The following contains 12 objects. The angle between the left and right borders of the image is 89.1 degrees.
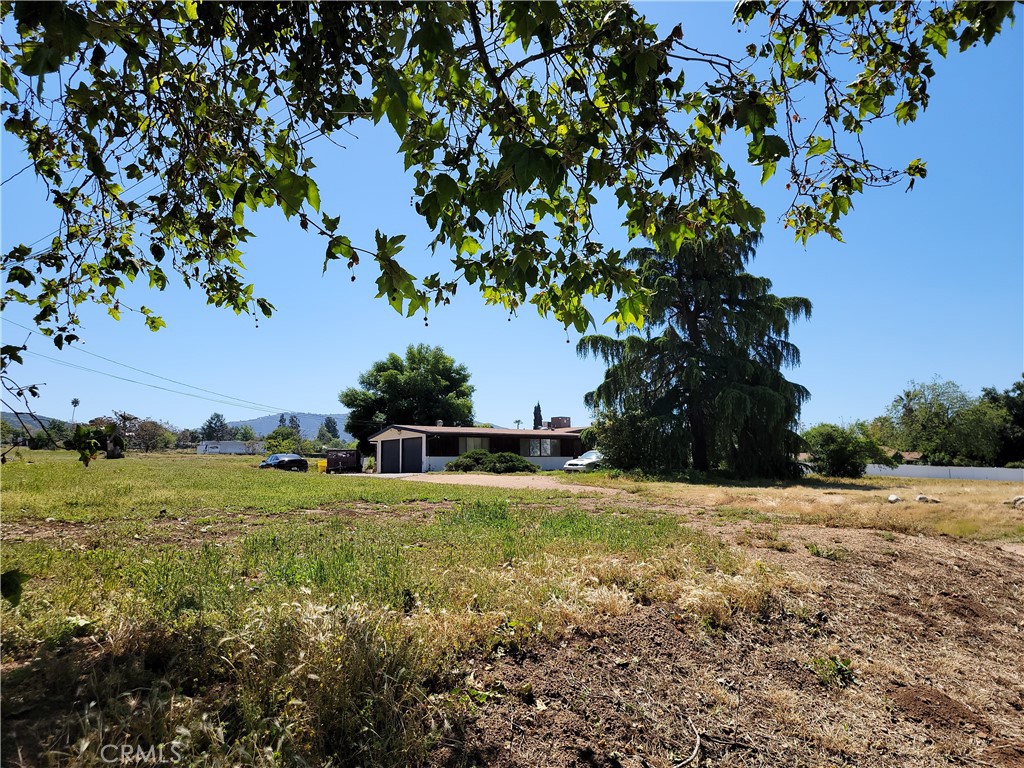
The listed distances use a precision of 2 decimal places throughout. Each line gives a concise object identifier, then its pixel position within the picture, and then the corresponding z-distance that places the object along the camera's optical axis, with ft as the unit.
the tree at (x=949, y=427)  123.85
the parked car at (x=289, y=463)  116.16
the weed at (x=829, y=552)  19.28
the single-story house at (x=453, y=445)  113.60
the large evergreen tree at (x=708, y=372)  74.90
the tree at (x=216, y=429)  388.47
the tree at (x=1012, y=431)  127.03
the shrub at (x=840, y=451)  86.94
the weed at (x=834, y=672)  10.67
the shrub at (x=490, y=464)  99.71
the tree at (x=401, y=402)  153.38
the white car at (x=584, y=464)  96.87
